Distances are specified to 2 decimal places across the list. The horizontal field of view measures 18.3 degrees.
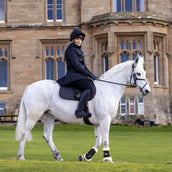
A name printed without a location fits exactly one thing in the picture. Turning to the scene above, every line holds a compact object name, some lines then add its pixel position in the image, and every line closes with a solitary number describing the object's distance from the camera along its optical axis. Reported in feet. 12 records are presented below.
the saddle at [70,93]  43.04
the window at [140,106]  120.18
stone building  119.85
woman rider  42.16
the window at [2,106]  130.19
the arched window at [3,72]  132.16
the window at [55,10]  131.85
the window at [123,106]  120.98
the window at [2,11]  132.89
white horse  42.27
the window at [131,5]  126.31
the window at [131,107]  120.67
